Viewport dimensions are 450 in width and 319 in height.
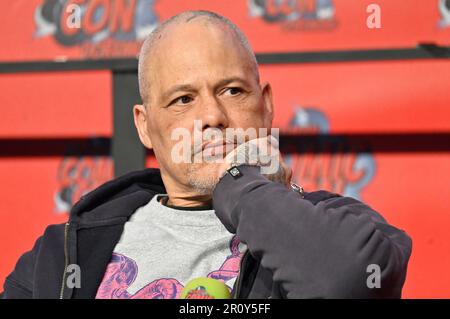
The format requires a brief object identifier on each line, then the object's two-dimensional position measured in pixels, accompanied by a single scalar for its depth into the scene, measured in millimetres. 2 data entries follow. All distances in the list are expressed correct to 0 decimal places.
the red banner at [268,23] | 4258
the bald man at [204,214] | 3476
